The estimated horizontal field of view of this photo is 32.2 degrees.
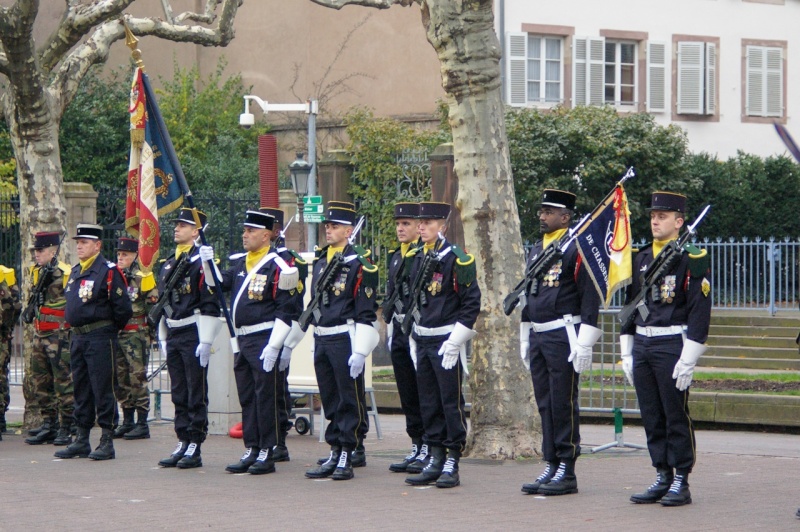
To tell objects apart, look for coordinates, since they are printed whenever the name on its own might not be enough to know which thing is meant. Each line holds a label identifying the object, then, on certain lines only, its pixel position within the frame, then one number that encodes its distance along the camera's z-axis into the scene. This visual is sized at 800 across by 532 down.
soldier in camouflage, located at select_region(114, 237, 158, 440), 14.66
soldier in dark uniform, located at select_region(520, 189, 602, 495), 10.08
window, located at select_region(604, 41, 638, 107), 32.69
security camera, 25.50
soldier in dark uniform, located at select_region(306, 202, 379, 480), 11.07
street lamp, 22.26
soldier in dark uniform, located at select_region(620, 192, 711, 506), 9.39
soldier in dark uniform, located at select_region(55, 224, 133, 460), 12.33
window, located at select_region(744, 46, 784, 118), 33.75
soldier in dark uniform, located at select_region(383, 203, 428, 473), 11.41
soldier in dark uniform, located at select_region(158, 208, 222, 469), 11.87
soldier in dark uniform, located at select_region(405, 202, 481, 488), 10.61
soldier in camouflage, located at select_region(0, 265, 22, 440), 14.33
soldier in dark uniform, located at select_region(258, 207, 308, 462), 11.41
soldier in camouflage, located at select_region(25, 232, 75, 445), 13.92
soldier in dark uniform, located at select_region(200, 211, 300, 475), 11.36
